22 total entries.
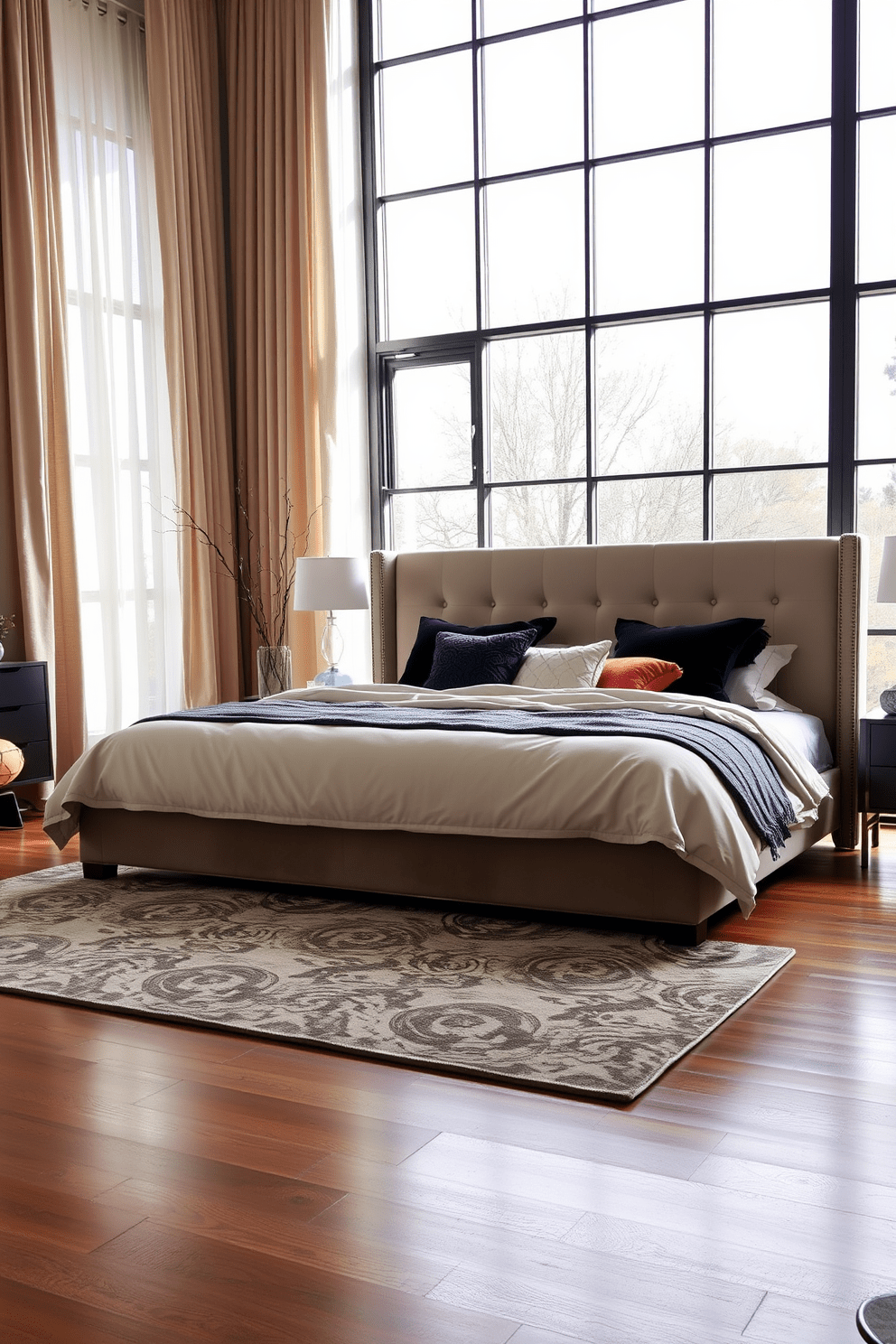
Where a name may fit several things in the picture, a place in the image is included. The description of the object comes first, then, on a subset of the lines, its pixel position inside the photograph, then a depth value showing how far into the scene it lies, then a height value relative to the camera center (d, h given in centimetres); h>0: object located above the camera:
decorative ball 503 -88
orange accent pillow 450 -53
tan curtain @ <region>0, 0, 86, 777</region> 538 +86
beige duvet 317 -69
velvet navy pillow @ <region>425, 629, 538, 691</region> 482 -49
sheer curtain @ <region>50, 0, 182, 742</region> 578 +79
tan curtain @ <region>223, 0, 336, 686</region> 612 +135
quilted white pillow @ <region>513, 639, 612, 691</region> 465 -51
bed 328 -63
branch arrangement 625 -18
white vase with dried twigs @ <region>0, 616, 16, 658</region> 546 -36
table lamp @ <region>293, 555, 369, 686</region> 542 -22
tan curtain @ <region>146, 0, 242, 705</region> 606 +112
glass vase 567 -60
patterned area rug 252 -104
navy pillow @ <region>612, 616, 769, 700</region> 453 -44
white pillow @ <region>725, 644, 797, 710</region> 455 -56
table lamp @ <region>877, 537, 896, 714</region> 434 -21
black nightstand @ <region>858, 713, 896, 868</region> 431 -82
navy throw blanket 343 -57
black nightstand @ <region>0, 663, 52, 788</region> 521 -72
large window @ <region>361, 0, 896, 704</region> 519 +117
